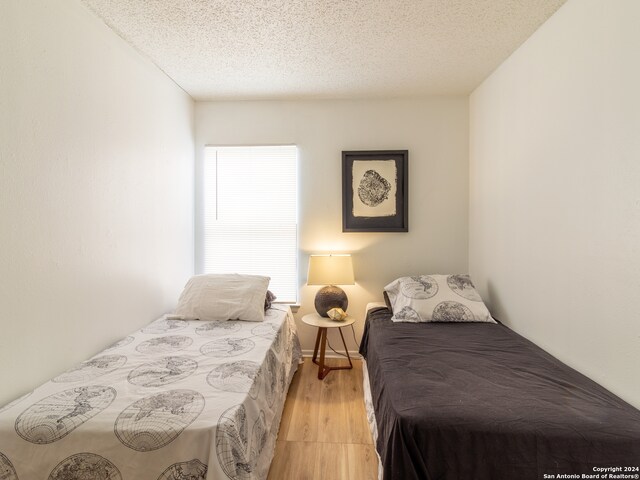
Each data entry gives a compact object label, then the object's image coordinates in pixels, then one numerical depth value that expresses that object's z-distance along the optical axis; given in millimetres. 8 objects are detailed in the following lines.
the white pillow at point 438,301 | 2510
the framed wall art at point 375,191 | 3156
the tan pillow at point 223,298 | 2543
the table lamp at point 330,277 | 2895
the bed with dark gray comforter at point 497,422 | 1194
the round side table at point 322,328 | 2788
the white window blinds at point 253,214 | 3254
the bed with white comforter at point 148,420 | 1170
